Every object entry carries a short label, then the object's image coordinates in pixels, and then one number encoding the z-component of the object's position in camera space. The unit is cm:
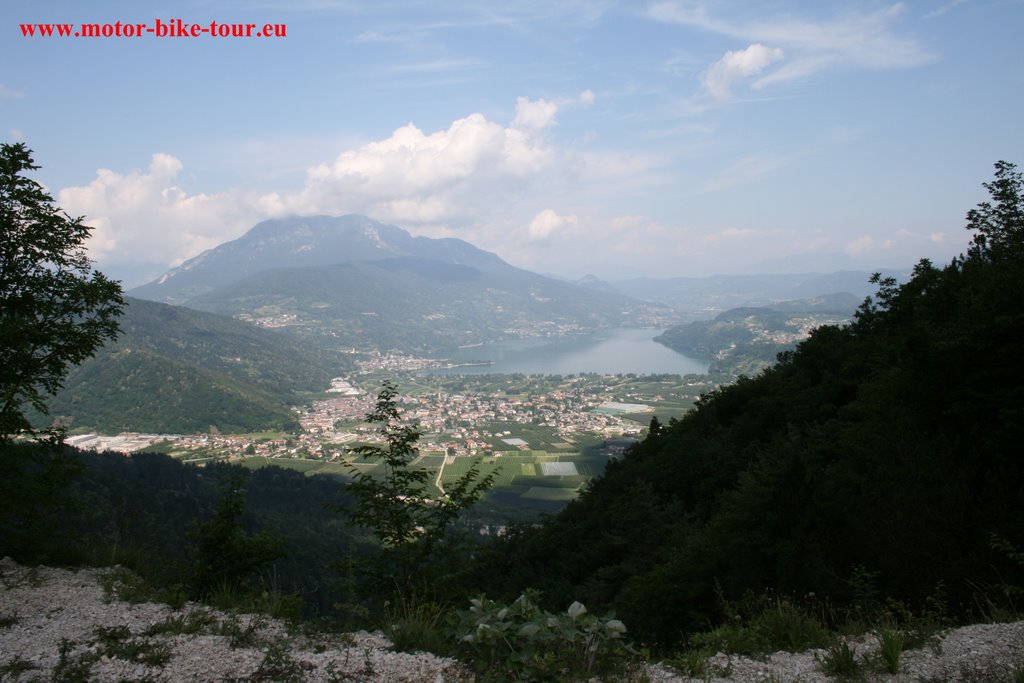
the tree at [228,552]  536
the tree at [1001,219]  912
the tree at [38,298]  583
